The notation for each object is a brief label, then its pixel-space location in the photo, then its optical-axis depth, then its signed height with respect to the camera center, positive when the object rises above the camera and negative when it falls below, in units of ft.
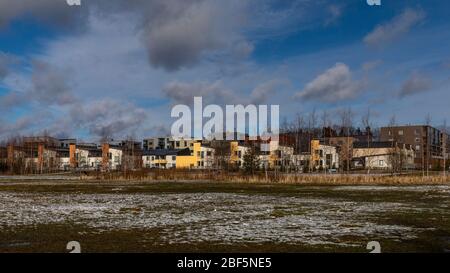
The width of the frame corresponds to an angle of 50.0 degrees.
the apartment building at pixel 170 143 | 555.69 +15.57
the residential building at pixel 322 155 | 310.20 +0.50
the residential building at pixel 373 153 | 354.21 +1.43
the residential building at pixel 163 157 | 457.27 -1.73
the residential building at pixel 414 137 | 468.96 +19.80
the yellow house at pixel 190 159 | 446.60 -3.44
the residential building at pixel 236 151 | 303.81 +3.40
